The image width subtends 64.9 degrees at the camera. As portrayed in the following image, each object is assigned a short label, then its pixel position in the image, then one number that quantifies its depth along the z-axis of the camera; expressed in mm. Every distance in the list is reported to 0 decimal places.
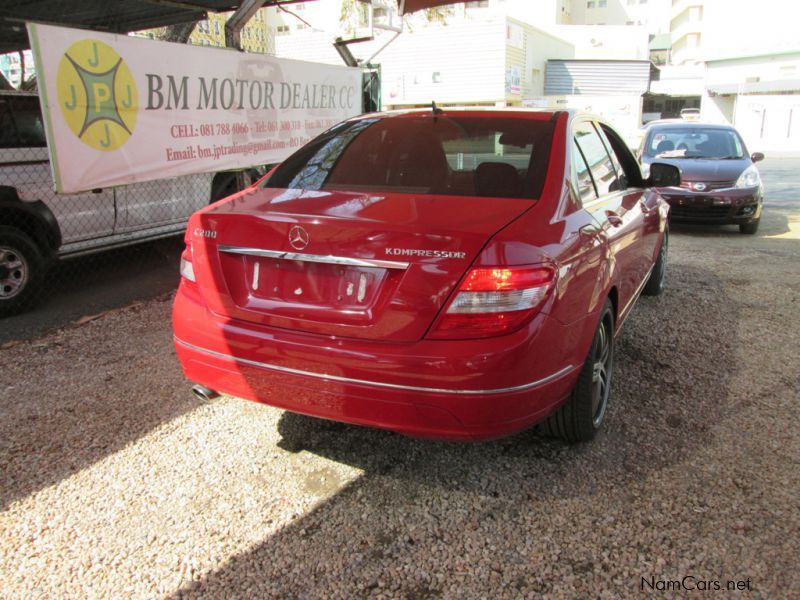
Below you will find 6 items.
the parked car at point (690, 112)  44000
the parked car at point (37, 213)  5230
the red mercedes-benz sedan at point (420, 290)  2301
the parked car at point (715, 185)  8742
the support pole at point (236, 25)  6098
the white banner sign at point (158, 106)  4609
